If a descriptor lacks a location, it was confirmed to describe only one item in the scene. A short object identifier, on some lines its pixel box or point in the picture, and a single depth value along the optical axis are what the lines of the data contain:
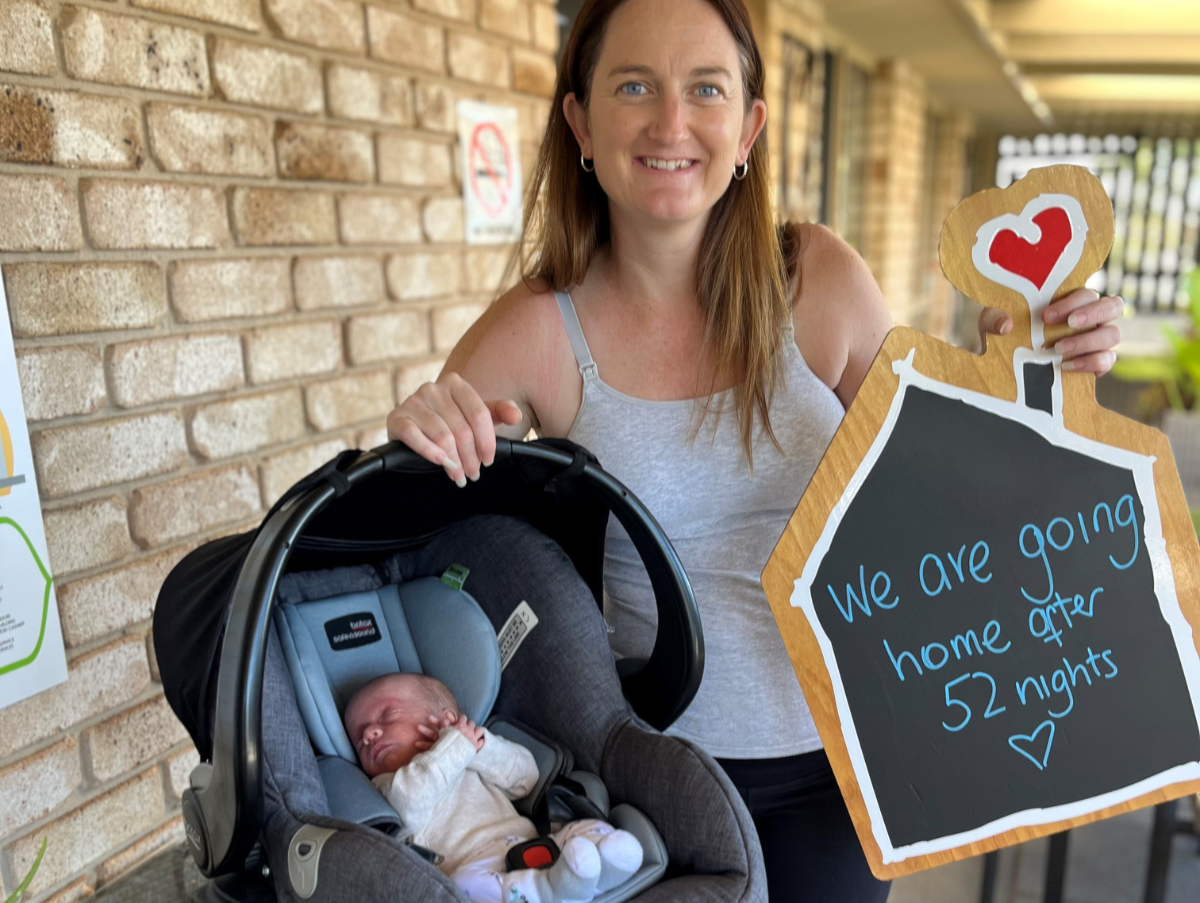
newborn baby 0.89
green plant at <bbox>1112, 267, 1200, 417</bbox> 3.90
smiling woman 1.12
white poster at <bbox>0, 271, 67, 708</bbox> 1.23
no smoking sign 2.18
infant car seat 0.77
